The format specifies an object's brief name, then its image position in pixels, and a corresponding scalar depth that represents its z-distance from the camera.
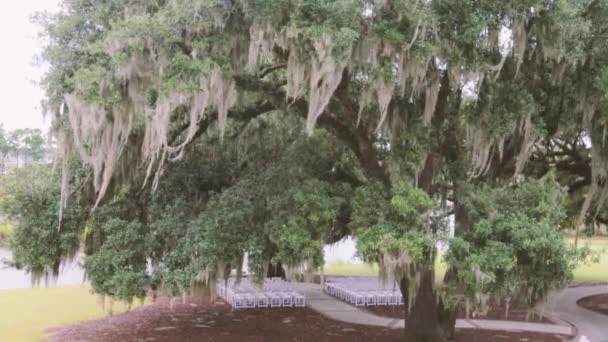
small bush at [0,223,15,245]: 34.25
